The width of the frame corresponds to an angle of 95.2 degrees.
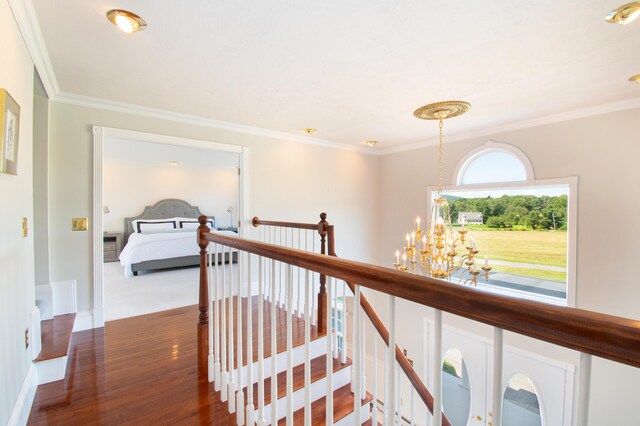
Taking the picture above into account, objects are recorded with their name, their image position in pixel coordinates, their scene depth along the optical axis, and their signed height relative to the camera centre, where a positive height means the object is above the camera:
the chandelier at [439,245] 2.69 -0.34
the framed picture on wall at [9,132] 1.35 +0.36
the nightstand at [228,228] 7.99 -0.59
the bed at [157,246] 5.22 -0.74
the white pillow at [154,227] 6.82 -0.48
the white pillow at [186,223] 7.33 -0.41
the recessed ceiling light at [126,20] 1.62 +1.06
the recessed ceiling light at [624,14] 1.55 +1.09
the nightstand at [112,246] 6.74 -0.95
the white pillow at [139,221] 7.00 -0.36
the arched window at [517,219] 3.49 -0.12
